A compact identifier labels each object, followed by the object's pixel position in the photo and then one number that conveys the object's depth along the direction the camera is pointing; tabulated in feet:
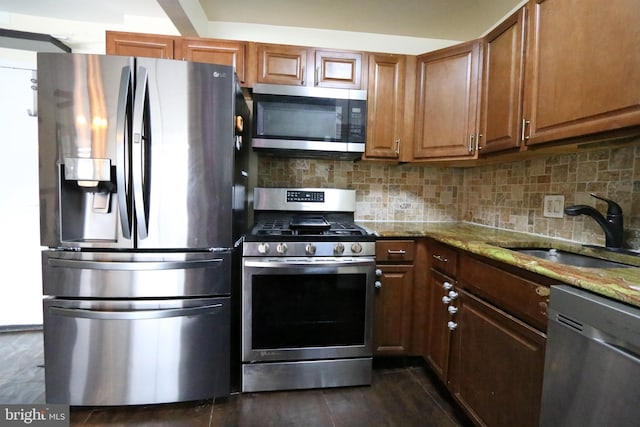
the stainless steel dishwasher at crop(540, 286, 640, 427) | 2.32
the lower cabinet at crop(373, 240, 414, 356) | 6.08
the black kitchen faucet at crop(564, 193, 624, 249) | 4.12
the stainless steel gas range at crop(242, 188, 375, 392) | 5.39
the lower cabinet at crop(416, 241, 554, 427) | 3.42
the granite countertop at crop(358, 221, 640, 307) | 2.69
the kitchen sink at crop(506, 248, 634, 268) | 4.04
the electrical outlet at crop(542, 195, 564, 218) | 5.24
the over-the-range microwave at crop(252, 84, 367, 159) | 6.22
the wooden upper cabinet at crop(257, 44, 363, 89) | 6.37
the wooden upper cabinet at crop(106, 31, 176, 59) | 5.99
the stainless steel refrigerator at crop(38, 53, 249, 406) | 4.55
